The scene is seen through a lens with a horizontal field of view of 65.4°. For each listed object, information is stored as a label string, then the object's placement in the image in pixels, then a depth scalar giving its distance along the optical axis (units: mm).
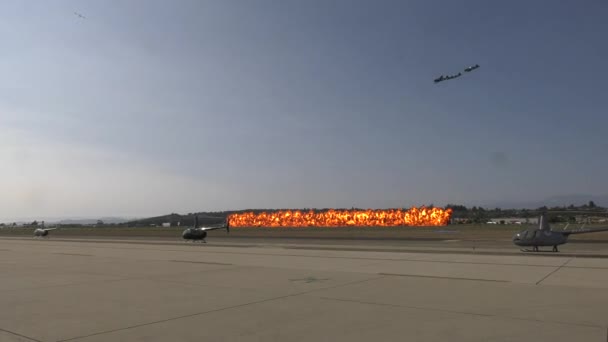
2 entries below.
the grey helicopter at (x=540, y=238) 31156
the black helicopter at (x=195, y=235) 49469
